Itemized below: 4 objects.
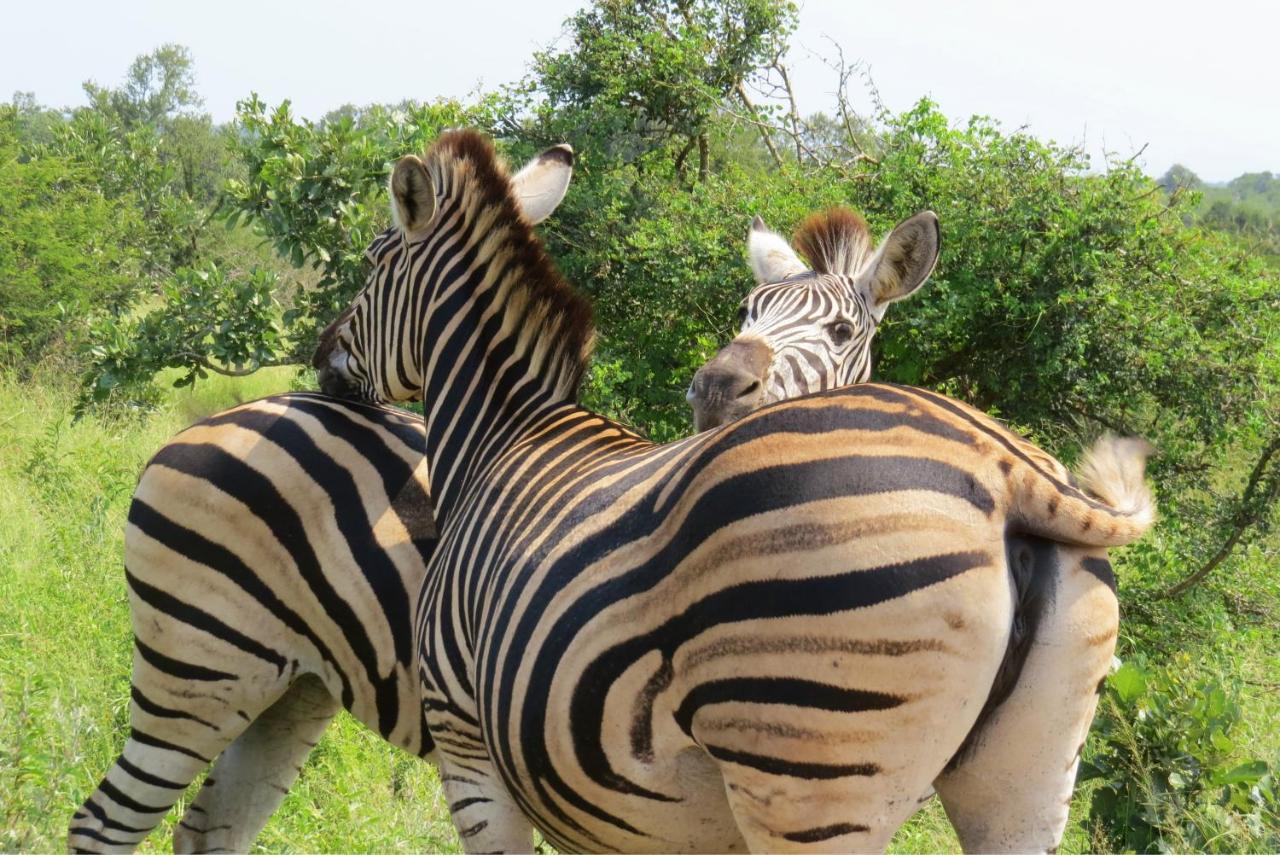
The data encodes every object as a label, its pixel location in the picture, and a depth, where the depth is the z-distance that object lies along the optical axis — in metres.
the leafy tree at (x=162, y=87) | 91.37
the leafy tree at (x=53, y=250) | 26.56
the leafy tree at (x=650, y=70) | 17.30
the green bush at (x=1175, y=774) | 8.03
